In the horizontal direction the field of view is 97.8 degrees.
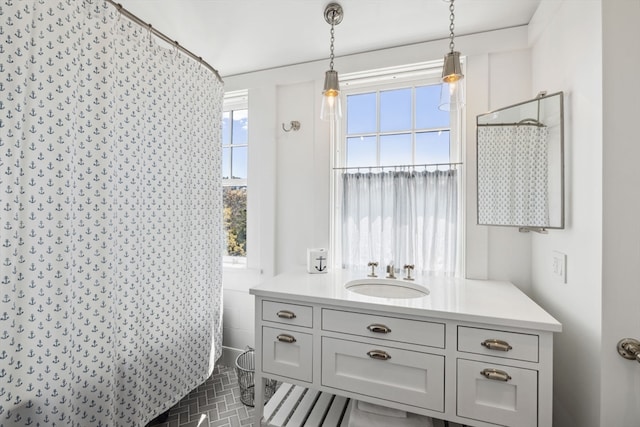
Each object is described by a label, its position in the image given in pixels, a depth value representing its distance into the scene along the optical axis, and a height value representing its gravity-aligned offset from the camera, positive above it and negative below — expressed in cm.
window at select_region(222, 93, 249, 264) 238 +32
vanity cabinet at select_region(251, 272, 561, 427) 110 -63
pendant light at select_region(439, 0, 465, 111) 126 +60
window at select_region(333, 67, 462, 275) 181 +24
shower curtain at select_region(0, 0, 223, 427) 100 -3
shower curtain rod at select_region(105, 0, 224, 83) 130 +96
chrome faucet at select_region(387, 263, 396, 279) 175 -37
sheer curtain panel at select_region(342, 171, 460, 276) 180 -4
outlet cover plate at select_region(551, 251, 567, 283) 124 -24
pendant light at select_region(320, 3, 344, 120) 145 +64
